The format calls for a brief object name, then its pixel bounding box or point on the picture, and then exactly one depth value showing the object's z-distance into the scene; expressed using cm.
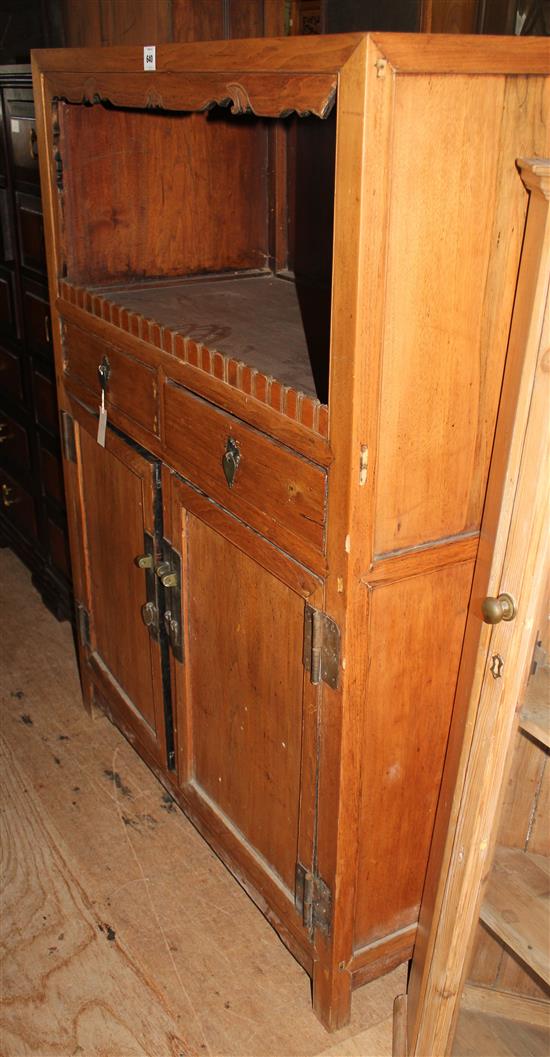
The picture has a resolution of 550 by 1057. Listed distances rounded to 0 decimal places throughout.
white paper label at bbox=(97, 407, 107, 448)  204
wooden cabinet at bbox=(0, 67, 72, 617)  248
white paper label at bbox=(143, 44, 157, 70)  153
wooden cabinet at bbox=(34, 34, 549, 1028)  118
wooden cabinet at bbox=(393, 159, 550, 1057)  118
